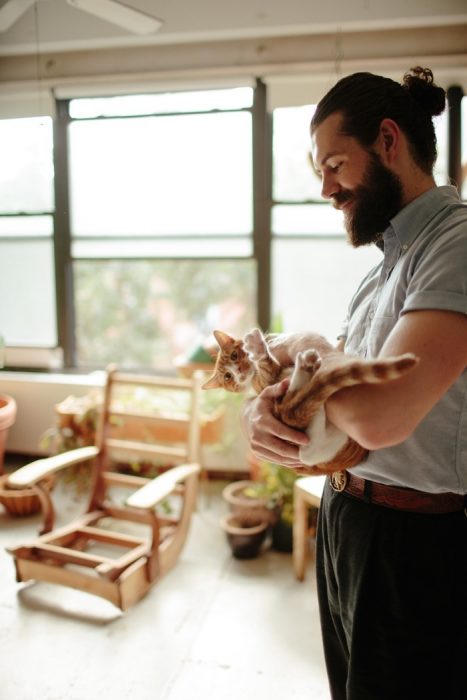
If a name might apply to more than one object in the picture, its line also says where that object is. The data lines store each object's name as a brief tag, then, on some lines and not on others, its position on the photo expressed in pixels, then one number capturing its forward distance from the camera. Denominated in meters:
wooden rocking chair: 2.29
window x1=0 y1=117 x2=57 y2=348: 3.88
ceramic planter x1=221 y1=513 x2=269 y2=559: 2.76
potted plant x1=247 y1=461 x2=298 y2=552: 2.84
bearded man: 0.90
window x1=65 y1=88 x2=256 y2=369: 3.73
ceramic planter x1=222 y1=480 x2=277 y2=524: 2.88
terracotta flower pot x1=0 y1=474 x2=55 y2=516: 3.15
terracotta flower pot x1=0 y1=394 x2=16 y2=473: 2.95
